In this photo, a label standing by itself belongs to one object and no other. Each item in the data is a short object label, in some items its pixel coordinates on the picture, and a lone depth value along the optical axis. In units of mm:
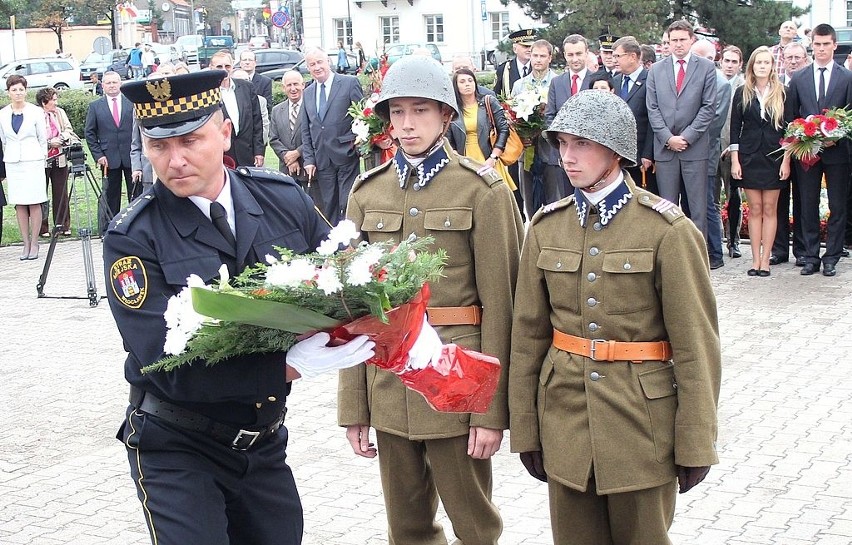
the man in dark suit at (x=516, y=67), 15492
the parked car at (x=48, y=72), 43500
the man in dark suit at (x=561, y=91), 13312
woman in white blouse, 14664
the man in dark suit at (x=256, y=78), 16844
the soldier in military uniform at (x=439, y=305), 4285
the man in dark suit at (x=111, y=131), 15695
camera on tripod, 11641
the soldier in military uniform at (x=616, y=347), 3789
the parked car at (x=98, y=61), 48875
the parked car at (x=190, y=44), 55938
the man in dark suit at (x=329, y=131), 13352
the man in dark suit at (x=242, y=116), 14164
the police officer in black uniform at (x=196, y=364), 3314
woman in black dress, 11406
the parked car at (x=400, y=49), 42438
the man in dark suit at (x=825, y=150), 11359
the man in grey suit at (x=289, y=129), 13969
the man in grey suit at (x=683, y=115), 11570
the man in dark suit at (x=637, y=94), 12172
